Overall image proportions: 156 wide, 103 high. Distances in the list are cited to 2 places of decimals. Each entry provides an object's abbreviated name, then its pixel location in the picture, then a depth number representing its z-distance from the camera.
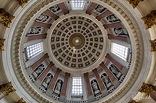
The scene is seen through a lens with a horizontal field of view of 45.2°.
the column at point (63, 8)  22.51
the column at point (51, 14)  22.06
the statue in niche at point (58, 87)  23.65
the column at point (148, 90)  15.43
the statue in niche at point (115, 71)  22.45
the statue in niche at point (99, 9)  22.26
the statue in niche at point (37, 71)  22.55
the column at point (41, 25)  21.46
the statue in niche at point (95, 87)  23.32
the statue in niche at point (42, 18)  22.30
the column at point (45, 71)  23.38
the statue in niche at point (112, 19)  22.04
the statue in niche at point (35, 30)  21.95
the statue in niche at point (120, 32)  21.62
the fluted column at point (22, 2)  14.44
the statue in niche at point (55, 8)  22.67
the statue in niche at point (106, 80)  22.89
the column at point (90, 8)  22.16
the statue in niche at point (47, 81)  22.83
